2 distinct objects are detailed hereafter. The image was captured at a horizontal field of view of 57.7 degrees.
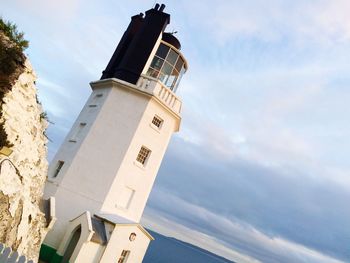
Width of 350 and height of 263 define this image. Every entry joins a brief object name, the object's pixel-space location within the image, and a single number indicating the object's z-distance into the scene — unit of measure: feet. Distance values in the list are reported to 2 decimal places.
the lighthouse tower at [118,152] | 70.74
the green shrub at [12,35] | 48.22
